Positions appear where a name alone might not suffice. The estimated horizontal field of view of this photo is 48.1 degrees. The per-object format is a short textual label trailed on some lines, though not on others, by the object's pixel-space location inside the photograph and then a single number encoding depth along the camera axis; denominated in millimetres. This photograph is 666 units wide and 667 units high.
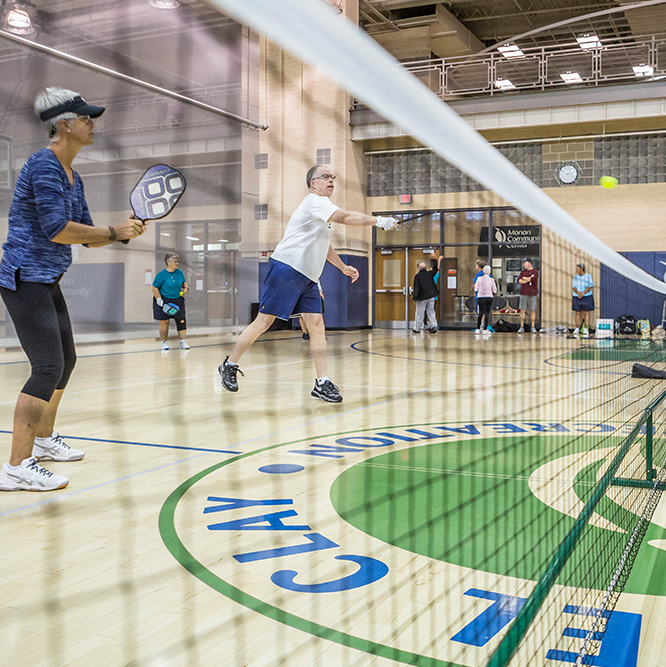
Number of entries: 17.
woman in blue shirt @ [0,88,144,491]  2660
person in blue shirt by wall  13876
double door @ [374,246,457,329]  17328
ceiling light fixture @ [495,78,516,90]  15016
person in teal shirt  9742
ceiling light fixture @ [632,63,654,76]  13867
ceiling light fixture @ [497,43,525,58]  14562
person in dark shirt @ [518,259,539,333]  15289
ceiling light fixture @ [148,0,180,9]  13593
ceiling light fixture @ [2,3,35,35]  10375
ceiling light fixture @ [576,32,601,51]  13750
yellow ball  14844
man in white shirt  5047
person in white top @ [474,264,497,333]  14469
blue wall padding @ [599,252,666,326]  14969
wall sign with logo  16469
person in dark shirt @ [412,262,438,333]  14281
